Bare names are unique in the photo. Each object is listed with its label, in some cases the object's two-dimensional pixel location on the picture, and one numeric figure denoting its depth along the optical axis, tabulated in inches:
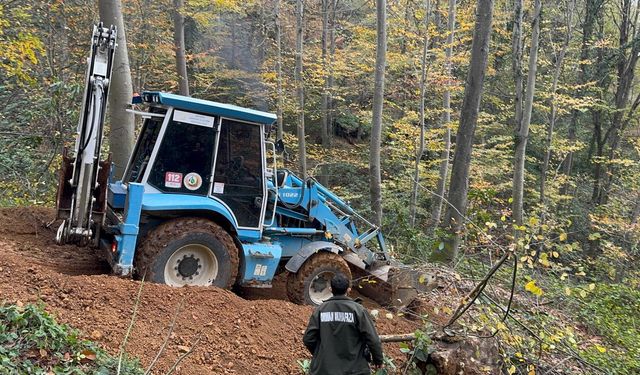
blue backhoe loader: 211.5
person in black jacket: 158.4
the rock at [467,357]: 215.0
